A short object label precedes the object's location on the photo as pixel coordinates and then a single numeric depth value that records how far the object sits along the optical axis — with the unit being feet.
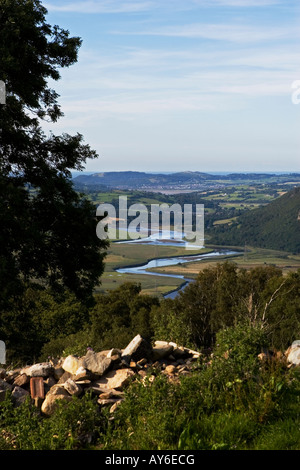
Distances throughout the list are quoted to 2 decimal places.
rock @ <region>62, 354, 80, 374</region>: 32.30
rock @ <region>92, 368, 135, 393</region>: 29.50
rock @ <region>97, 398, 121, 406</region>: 26.84
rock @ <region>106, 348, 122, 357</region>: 33.71
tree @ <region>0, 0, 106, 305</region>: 42.01
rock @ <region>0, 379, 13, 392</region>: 29.60
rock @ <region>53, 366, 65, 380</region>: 32.42
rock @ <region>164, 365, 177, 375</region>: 31.54
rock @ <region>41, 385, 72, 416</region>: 26.89
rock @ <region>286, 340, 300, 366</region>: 31.23
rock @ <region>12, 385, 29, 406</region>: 28.38
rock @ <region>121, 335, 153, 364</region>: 34.15
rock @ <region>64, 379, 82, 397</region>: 28.12
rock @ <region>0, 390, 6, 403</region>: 28.43
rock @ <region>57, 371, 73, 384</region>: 31.29
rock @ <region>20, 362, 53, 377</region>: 31.78
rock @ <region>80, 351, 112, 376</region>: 31.55
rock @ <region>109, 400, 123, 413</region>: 25.77
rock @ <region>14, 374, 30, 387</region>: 30.91
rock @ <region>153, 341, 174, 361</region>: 35.09
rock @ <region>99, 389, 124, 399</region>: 27.84
